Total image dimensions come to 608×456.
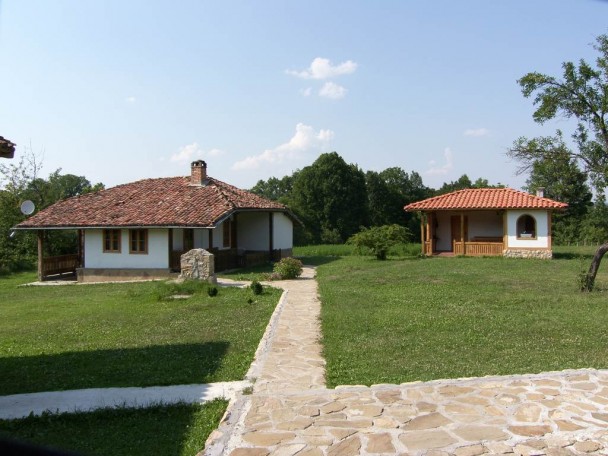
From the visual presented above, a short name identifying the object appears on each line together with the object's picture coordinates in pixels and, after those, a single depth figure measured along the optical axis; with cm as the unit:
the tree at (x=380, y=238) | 2608
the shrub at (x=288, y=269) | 1891
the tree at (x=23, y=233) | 2758
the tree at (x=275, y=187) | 7083
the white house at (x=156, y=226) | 2191
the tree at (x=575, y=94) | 1712
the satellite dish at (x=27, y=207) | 2577
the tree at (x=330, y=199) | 5201
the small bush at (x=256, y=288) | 1479
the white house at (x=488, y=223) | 2631
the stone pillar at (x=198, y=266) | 1717
